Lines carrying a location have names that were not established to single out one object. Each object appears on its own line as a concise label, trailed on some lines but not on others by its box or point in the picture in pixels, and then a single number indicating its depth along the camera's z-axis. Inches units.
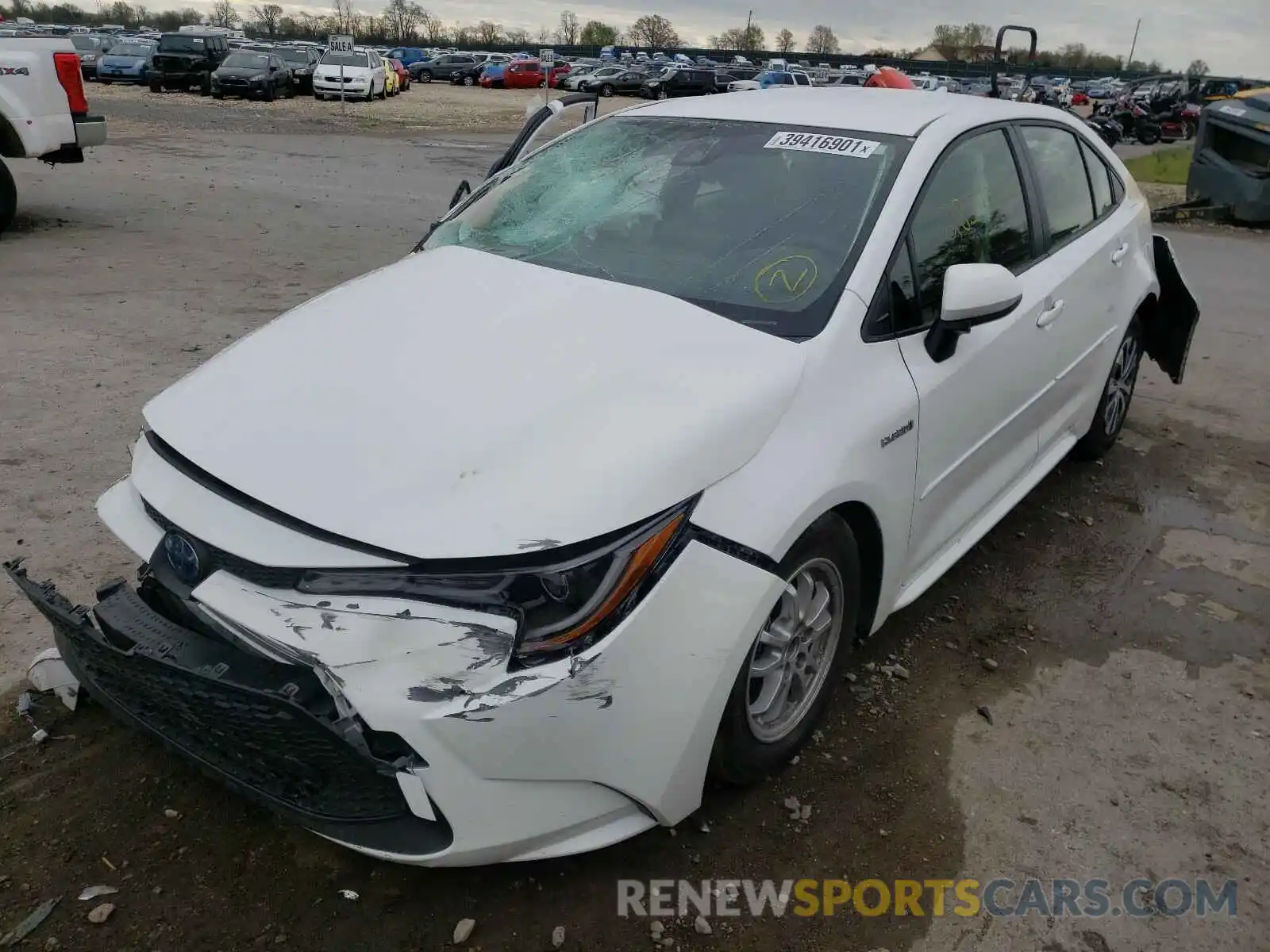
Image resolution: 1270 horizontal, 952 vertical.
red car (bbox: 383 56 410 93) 1465.1
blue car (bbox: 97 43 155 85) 1322.6
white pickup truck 337.1
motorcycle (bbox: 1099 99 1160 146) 1152.2
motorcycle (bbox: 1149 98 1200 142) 1182.9
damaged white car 77.7
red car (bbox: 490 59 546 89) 1764.3
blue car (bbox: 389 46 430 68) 2167.4
